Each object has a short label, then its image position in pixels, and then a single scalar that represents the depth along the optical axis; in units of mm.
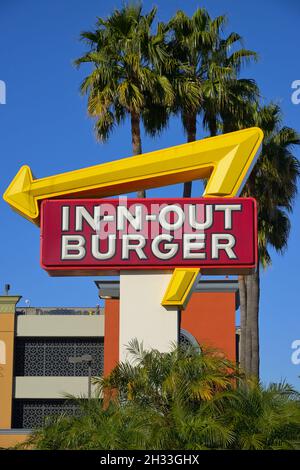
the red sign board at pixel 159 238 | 17797
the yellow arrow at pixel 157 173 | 18172
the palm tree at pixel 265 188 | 30797
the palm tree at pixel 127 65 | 26500
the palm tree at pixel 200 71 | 27375
